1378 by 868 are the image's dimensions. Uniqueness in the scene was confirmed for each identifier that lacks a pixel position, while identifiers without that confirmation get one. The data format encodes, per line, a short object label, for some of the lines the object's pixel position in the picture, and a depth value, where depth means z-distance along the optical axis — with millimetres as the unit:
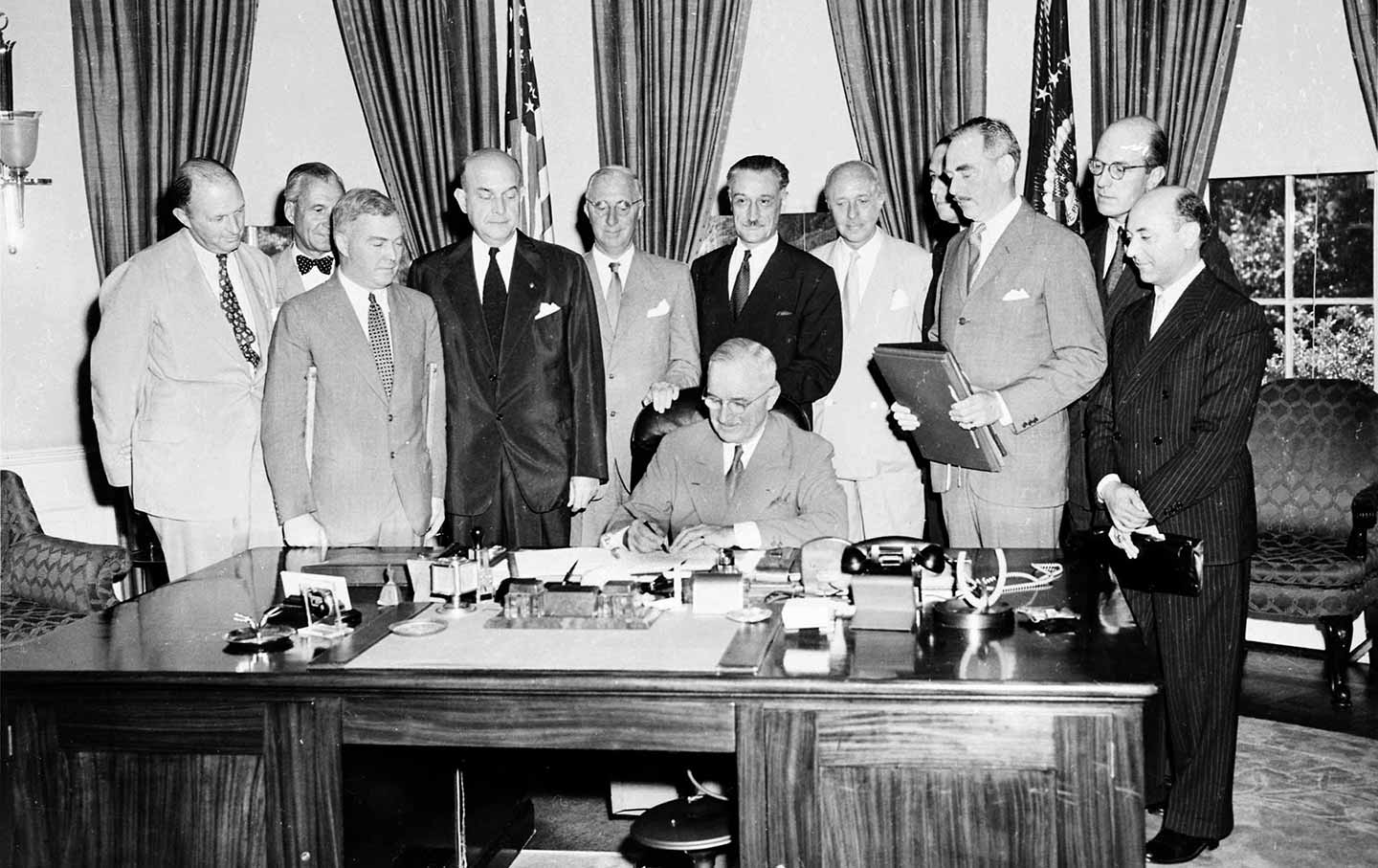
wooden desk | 2338
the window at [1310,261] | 5930
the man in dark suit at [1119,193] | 4176
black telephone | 2801
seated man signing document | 3654
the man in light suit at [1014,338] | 3938
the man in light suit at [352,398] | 4098
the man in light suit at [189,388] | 4320
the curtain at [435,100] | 7094
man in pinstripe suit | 3492
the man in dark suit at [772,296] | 4703
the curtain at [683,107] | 6773
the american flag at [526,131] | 6551
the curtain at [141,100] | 7109
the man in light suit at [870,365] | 4836
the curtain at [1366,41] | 5676
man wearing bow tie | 5168
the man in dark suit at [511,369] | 4516
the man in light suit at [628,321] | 4871
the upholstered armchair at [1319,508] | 5043
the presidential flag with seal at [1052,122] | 6031
